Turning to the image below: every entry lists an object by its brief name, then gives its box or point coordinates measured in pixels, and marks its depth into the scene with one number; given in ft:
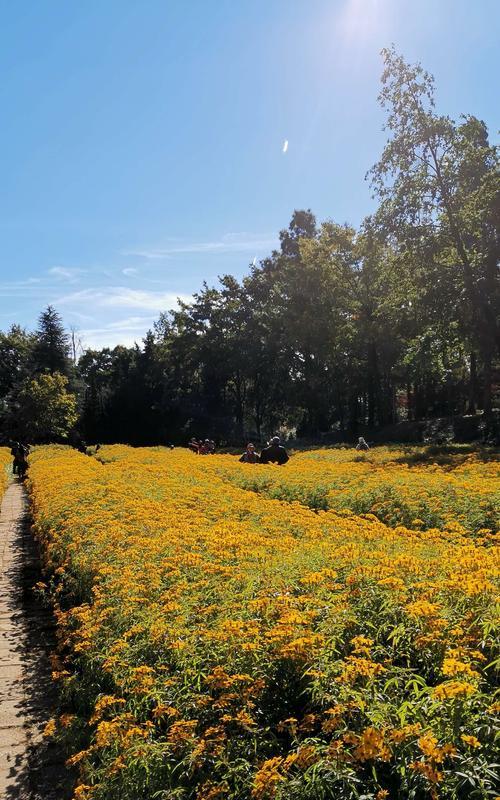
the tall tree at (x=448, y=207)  73.51
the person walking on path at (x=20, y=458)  64.90
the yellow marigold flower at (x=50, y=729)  11.10
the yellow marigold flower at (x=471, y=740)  6.20
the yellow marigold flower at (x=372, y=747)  6.34
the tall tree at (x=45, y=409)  142.31
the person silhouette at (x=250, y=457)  52.75
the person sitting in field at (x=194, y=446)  83.51
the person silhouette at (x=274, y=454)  49.21
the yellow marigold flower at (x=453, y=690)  6.75
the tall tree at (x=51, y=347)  182.19
